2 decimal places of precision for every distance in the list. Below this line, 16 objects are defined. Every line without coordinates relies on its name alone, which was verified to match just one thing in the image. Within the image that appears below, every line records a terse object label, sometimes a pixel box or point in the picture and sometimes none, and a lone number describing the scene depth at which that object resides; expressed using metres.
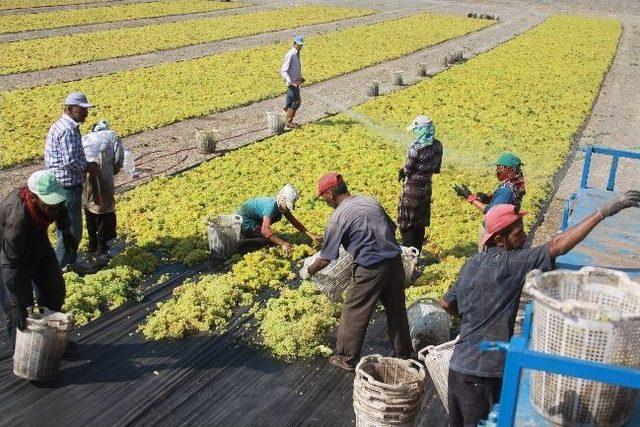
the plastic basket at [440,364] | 5.66
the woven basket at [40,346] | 6.23
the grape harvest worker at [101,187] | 8.88
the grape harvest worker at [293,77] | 15.79
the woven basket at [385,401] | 5.43
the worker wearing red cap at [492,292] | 4.49
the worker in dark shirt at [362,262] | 6.39
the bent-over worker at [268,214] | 8.71
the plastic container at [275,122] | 15.77
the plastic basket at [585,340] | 3.55
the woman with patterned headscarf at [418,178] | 8.36
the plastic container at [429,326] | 7.10
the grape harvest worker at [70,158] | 8.15
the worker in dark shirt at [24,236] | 6.15
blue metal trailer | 3.39
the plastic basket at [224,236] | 9.07
